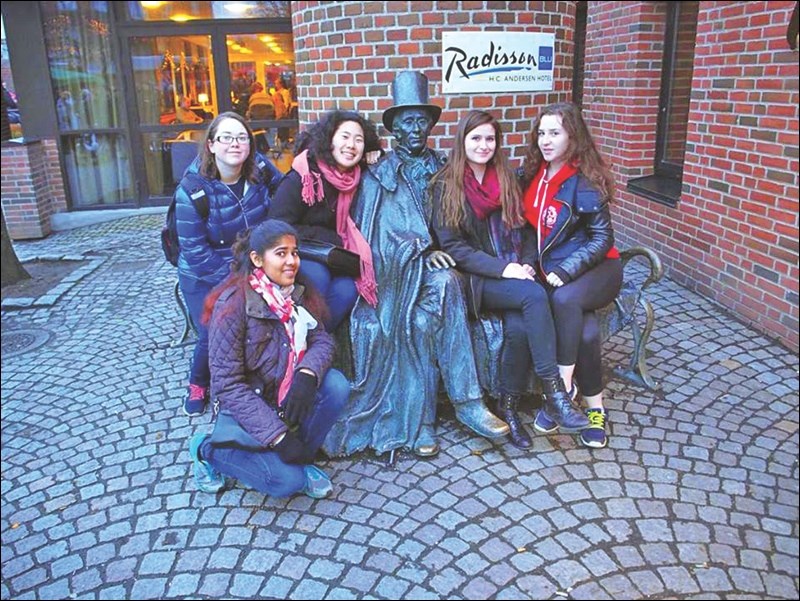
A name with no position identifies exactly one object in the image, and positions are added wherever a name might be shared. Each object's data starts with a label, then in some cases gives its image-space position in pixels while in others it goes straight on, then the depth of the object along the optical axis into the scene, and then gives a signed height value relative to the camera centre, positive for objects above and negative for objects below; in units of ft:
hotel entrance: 29.91 +0.31
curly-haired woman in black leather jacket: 11.76 -2.60
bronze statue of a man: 11.63 -4.33
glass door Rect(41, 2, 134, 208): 29.53 -0.35
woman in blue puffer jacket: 13.07 -2.10
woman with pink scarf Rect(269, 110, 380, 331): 12.06 -1.82
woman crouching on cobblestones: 9.84 -3.96
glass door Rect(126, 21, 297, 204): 30.68 +0.15
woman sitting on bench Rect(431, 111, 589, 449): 11.51 -2.80
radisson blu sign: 14.82 +0.56
